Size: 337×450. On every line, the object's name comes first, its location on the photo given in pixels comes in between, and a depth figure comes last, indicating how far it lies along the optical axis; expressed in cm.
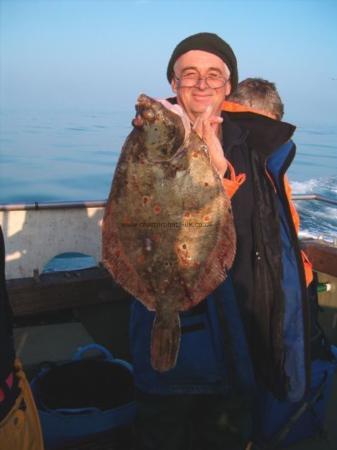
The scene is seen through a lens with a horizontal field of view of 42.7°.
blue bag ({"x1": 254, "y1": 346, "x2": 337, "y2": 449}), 268
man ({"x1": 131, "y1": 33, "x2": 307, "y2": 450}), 205
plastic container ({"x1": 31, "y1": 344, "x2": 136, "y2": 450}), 251
